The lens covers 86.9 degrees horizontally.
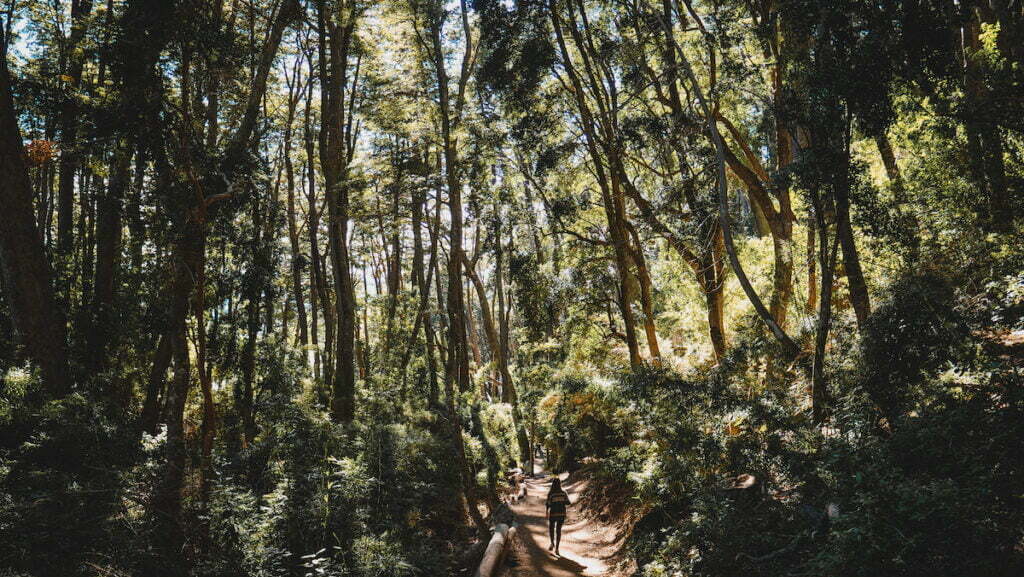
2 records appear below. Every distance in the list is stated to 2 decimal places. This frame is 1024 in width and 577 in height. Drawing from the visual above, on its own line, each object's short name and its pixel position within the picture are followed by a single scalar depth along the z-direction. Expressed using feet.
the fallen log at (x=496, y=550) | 28.66
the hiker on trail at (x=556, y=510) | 34.14
